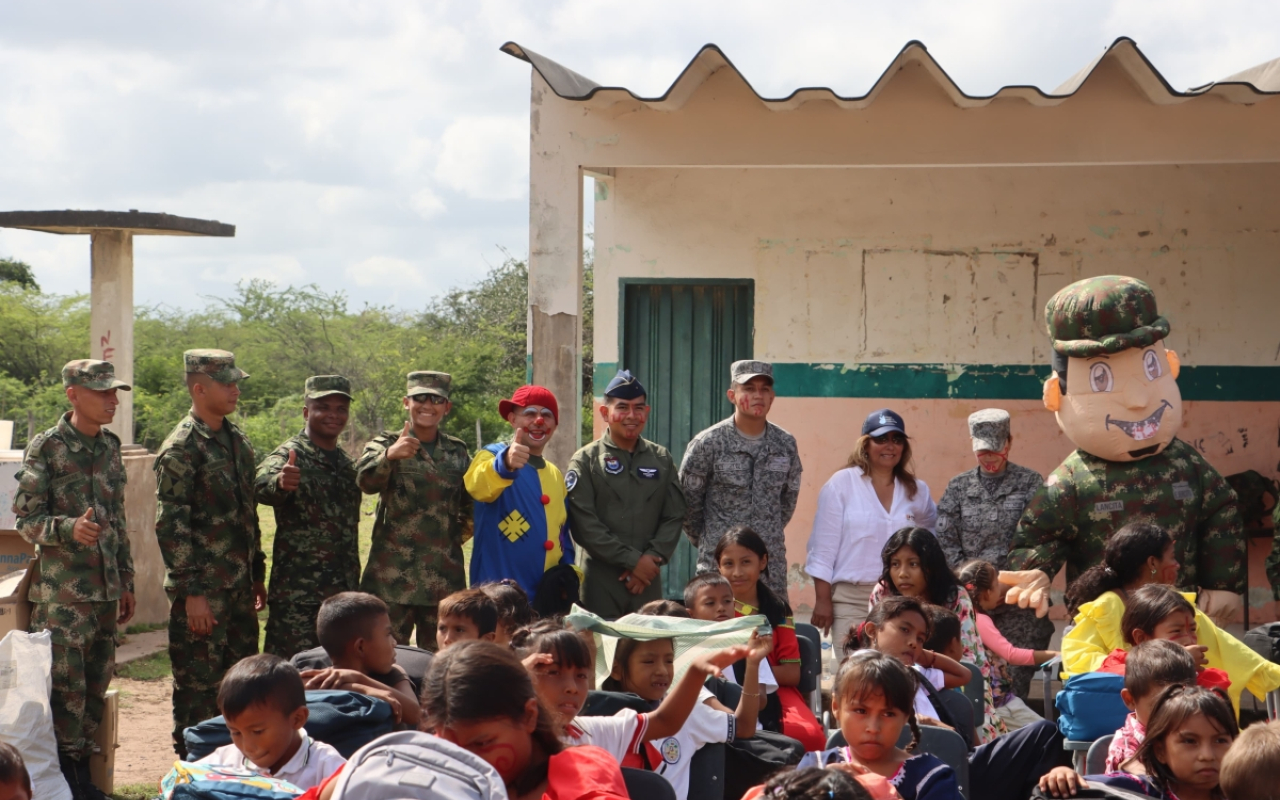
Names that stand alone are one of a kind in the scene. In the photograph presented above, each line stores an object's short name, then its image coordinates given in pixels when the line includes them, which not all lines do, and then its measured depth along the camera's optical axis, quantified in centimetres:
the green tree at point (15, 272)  2384
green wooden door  827
